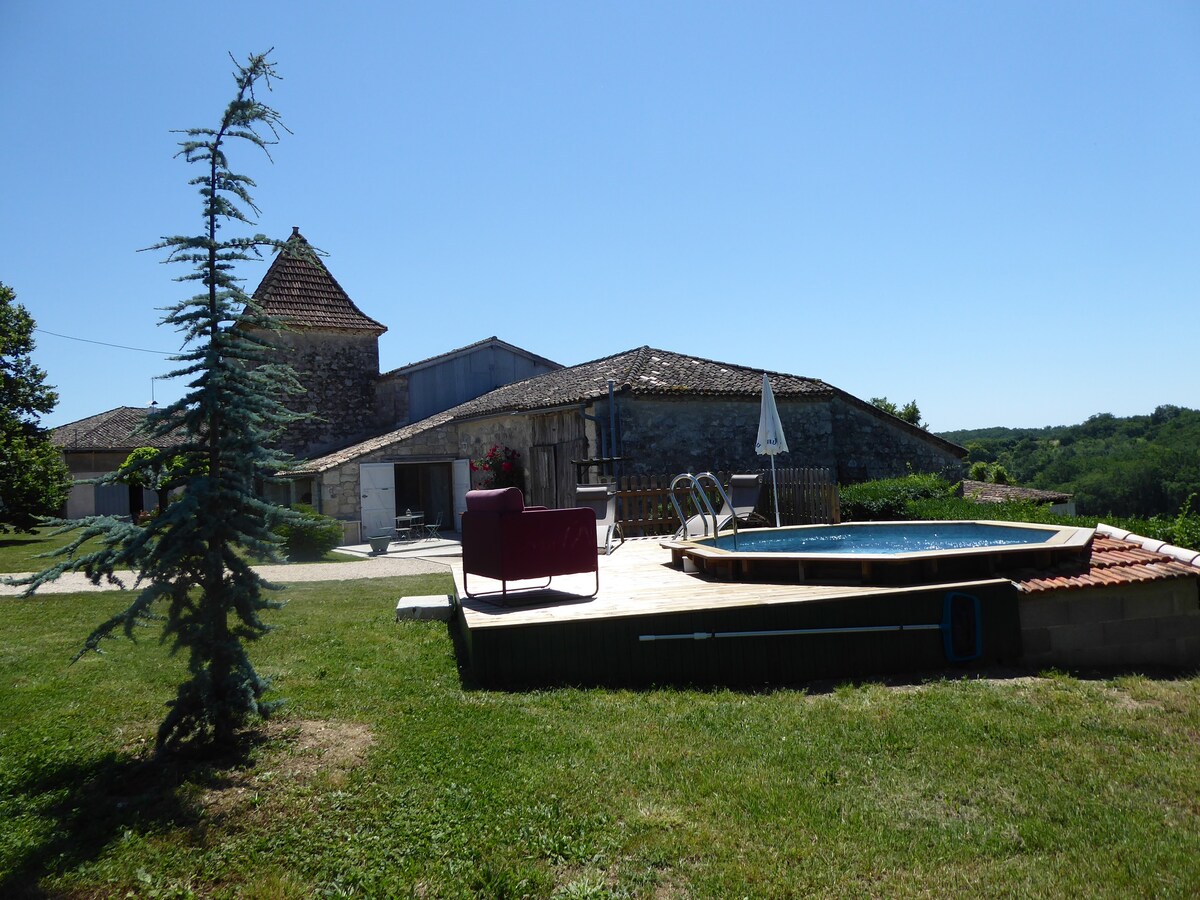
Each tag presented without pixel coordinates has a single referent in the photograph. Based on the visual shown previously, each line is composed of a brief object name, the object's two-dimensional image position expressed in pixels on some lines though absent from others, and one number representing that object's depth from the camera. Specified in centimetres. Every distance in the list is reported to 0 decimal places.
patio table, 2162
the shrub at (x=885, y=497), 1397
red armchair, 654
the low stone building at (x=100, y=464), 3142
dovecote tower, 2667
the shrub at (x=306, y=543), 1708
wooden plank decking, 621
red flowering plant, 1994
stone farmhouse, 1708
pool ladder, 923
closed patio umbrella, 1199
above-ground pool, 685
